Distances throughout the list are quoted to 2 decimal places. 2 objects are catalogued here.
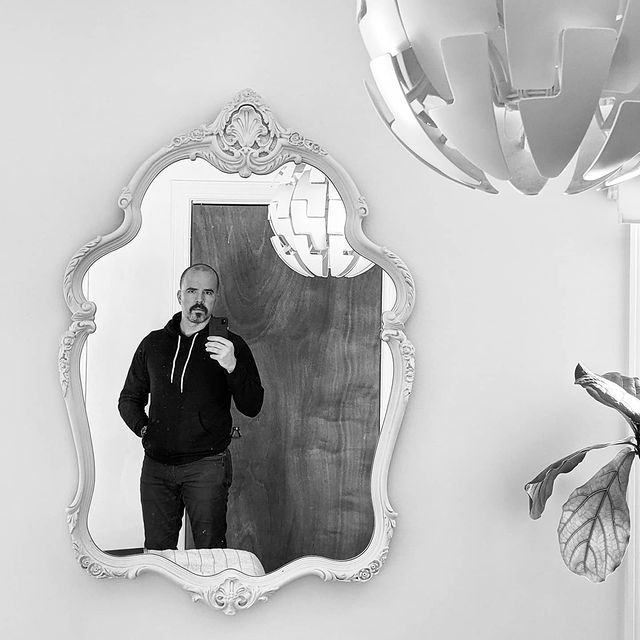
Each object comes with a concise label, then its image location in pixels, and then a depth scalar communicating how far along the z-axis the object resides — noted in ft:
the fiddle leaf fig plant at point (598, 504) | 5.28
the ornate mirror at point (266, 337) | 6.10
